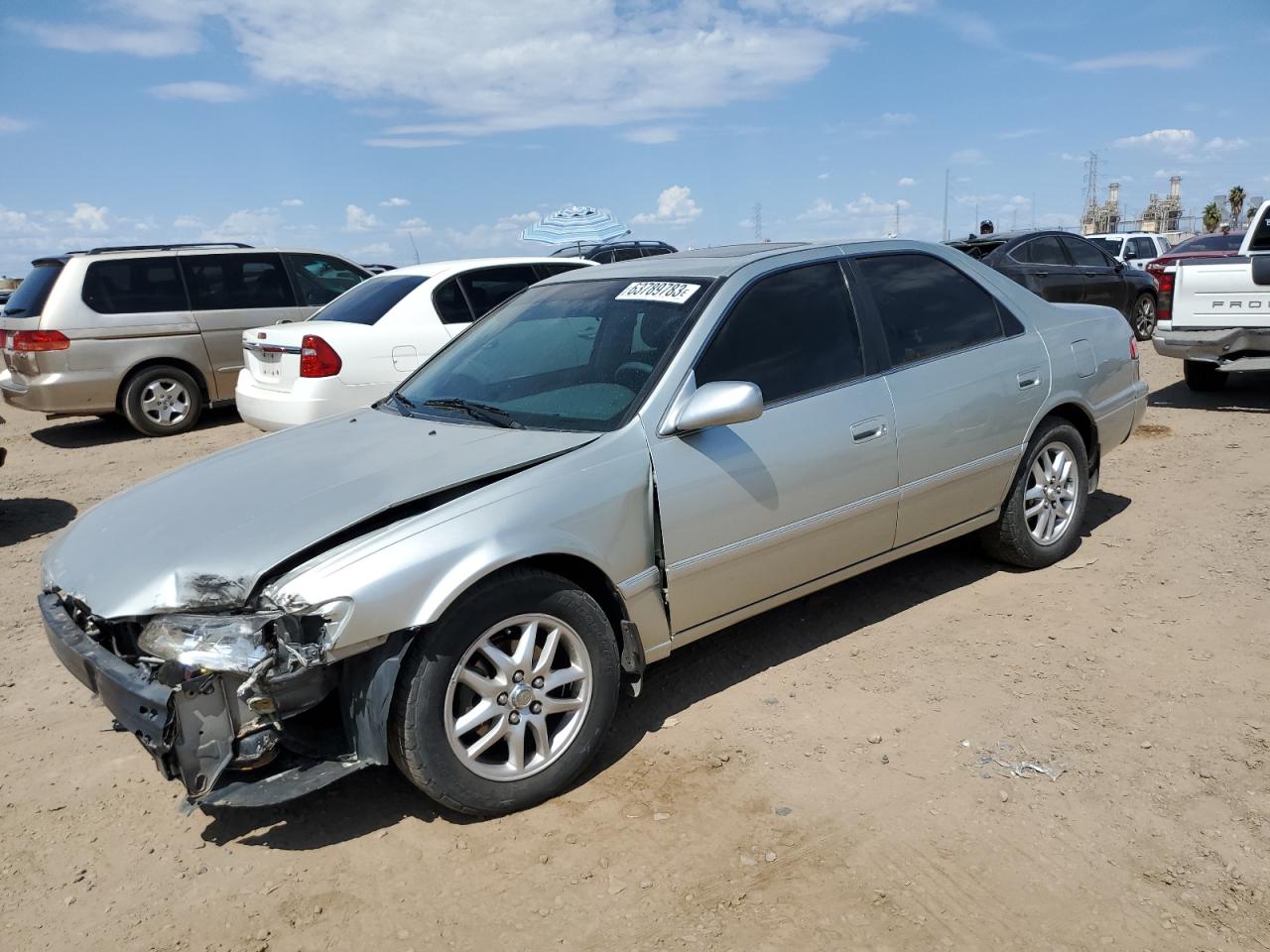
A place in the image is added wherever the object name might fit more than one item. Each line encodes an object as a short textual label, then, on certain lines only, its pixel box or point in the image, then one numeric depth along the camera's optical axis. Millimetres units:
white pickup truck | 8508
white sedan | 7332
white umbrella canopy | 24036
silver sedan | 2826
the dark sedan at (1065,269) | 12758
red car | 15781
